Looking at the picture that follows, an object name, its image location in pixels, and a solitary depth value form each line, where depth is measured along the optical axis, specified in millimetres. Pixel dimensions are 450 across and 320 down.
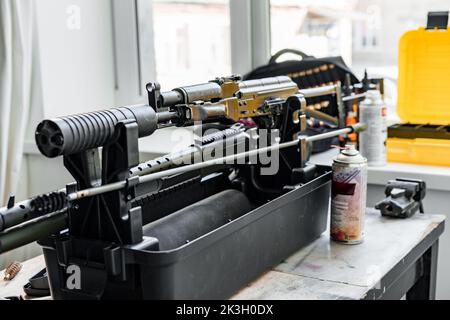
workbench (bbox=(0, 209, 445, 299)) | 1102
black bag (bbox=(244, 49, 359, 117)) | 2070
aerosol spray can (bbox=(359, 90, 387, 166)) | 1821
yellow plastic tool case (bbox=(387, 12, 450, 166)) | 1885
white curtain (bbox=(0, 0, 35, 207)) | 2145
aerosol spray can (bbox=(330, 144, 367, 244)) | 1273
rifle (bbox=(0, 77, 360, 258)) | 872
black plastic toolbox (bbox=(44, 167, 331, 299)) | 897
